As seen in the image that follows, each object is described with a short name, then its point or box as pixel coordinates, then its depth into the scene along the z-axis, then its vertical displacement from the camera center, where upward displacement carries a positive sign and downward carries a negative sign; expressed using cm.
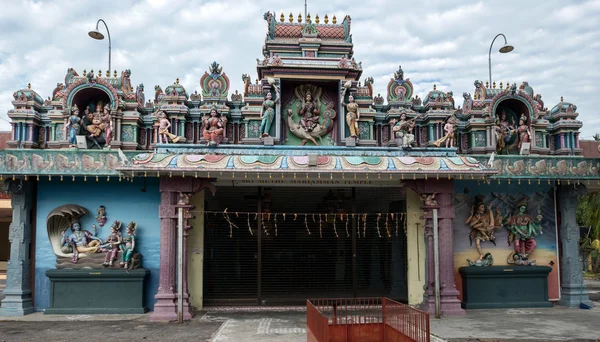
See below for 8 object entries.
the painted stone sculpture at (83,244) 1333 -78
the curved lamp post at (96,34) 1400 +522
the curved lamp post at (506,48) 1503 +505
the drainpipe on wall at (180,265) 1203 -128
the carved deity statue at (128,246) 1327 -85
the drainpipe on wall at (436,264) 1240 -133
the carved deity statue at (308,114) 1477 +302
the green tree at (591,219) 2002 -40
